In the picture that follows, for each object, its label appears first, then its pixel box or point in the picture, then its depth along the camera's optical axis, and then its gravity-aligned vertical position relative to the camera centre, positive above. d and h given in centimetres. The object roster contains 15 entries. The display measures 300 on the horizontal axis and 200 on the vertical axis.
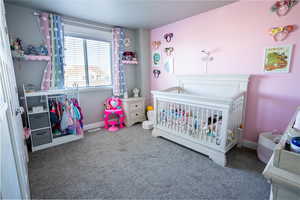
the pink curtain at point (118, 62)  323 +38
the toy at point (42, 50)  237 +49
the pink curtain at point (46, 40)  239 +67
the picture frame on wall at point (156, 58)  347 +49
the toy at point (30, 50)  229 +47
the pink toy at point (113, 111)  313 -71
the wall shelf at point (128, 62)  341 +39
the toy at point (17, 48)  210 +48
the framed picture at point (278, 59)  185 +23
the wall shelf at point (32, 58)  215 +35
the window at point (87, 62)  285 +36
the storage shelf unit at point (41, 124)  221 -69
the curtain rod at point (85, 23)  266 +110
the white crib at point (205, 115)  183 -56
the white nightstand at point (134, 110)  332 -76
